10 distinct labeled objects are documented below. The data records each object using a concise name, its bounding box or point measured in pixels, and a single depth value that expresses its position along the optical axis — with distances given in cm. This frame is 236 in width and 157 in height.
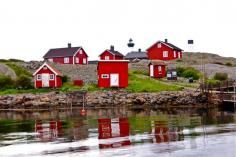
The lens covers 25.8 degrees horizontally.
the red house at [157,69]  7269
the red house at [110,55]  8558
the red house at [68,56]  8444
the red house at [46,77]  6488
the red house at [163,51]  9019
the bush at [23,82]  6506
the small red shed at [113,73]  6369
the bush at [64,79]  6679
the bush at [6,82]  6525
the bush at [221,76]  7127
